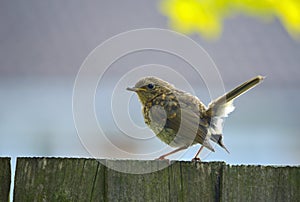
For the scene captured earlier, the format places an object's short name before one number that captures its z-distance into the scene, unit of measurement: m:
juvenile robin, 7.39
